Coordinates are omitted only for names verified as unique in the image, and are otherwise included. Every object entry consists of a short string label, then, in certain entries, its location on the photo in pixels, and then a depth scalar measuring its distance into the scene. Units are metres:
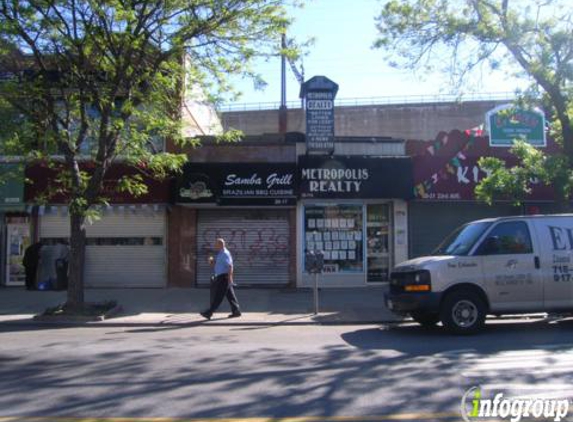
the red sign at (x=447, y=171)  18.47
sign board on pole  17.97
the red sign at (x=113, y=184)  17.86
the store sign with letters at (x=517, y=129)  19.53
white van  10.28
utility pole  25.57
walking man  12.95
